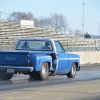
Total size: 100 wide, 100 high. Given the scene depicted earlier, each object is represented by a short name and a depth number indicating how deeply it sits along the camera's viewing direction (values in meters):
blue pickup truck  18.94
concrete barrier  38.44
